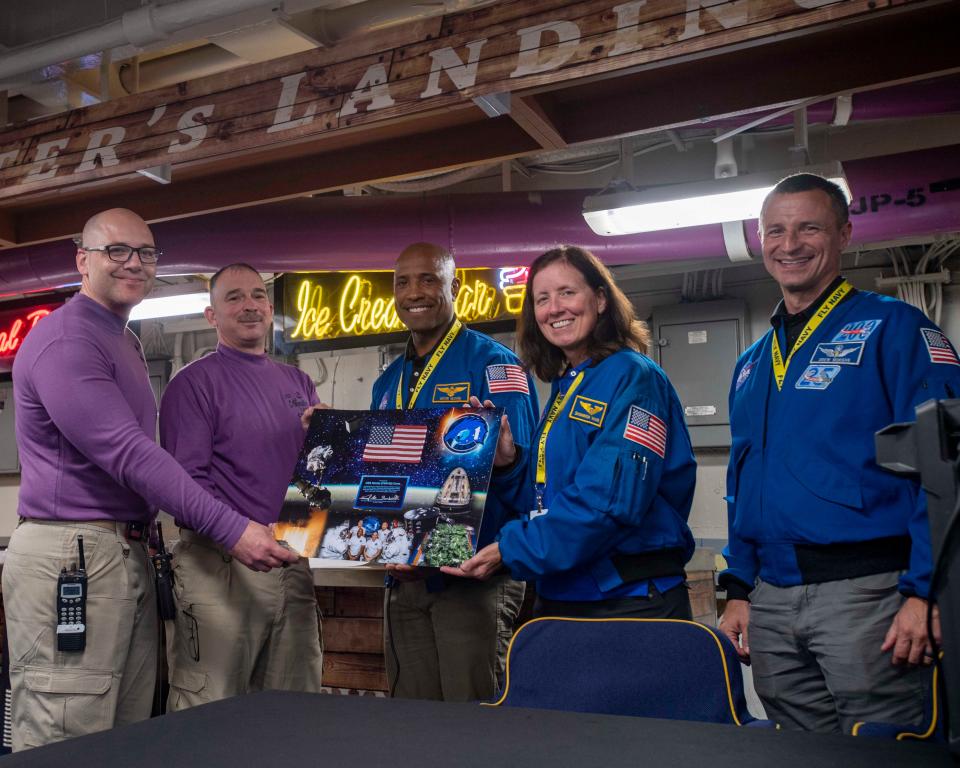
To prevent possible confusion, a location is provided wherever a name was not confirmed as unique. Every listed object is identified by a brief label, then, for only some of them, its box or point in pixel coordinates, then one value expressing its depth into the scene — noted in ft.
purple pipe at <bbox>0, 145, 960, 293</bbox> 16.24
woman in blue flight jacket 7.04
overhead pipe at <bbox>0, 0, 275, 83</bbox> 11.86
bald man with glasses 8.18
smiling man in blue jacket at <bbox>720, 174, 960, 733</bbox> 6.44
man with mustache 9.04
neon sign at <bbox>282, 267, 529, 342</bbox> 20.68
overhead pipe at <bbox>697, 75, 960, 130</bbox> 13.69
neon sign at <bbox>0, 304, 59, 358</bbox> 24.35
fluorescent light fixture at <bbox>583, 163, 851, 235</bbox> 14.02
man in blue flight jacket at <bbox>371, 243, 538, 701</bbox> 8.98
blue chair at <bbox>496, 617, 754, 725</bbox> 5.39
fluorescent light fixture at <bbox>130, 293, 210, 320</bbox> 20.77
